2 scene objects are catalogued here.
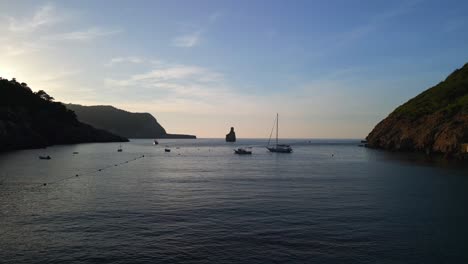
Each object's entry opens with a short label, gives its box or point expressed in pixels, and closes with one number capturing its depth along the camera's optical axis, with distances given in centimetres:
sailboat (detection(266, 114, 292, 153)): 16325
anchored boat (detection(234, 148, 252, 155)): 14977
